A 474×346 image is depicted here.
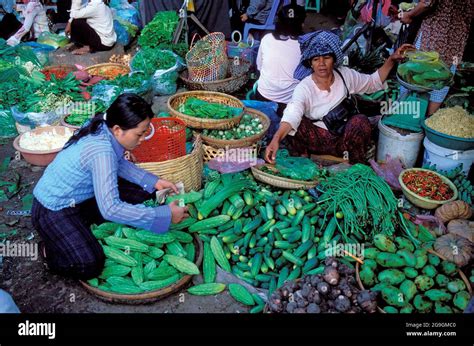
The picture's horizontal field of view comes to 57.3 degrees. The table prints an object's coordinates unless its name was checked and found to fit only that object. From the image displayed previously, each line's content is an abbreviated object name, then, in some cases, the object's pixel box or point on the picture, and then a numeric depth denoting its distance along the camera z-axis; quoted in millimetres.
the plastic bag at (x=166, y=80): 5773
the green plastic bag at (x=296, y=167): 3857
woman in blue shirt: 2883
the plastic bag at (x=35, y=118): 5137
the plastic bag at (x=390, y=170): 3930
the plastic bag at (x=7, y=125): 5414
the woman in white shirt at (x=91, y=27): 6883
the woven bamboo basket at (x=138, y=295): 2988
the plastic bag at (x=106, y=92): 5397
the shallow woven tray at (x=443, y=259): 2814
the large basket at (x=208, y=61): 5562
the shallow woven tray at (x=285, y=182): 3770
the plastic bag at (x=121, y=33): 7672
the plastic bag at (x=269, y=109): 4980
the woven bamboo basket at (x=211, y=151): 4306
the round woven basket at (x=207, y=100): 4328
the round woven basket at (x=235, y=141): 4219
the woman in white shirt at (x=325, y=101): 3994
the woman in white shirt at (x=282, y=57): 4664
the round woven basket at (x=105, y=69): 6254
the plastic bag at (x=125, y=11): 8375
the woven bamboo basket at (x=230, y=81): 5555
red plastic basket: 4008
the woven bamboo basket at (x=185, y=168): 3672
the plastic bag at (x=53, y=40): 7355
